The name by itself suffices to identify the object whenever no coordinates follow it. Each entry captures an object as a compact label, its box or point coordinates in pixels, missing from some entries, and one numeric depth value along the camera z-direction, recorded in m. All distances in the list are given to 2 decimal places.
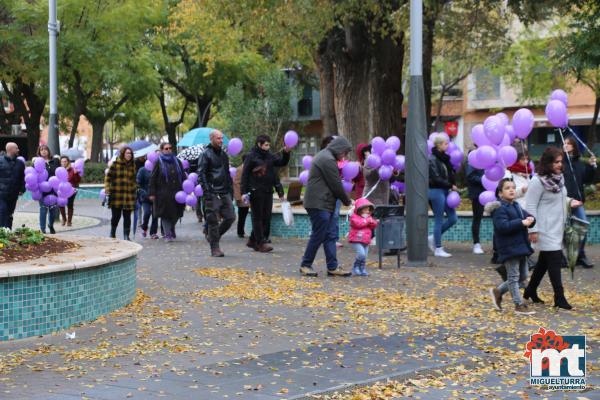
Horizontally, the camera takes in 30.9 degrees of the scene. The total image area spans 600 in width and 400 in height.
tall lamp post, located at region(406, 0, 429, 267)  15.15
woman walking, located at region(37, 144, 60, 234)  20.72
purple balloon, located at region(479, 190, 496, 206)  14.95
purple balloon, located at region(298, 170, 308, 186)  17.64
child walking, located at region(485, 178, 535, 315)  10.55
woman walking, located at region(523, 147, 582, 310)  10.79
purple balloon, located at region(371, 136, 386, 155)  16.49
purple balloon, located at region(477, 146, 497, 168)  14.24
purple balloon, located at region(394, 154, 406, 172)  16.66
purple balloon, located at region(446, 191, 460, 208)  16.02
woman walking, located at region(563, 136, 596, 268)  14.71
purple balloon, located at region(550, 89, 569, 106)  13.88
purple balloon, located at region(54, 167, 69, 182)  21.11
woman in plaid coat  17.98
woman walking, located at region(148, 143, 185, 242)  18.97
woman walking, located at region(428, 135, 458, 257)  16.02
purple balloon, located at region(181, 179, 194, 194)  19.36
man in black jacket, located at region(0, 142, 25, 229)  18.50
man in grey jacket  13.66
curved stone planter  9.08
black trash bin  15.00
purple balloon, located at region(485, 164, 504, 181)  14.51
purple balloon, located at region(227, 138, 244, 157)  19.06
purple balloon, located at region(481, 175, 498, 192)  14.98
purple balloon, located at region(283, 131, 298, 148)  17.64
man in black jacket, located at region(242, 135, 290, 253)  16.98
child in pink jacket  13.77
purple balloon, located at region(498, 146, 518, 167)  14.25
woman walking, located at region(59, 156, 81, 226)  22.98
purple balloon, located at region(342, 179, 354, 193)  17.25
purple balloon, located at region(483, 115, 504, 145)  14.30
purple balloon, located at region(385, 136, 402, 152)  16.62
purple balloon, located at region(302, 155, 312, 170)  17.94
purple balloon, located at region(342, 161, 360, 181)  16.81
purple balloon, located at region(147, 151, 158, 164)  19.99
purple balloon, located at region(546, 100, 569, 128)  13.67
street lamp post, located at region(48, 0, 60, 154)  29.11
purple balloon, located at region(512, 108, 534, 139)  14.18
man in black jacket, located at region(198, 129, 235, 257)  16.17
